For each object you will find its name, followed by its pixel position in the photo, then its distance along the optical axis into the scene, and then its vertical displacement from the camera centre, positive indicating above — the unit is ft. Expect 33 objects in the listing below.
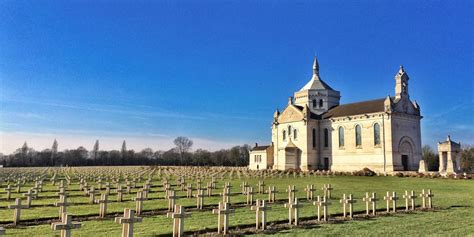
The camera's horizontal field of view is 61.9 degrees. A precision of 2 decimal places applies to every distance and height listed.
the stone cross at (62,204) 41.36 -4.33
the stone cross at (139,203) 45.31 -4.55
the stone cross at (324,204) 39.68 -3.83
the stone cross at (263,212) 34.49 -4.10
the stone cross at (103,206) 43.01 -4.68
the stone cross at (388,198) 46.73 -3.68
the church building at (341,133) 170.81 +15.51
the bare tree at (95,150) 405.02 +13.16
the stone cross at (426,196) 50.42 -3.84
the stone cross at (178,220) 29.25 -4.19
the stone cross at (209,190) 68.69 -4.46
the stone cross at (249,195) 55.98 -4.27
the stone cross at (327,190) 63.56 -3.95
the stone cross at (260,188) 73.04 -4.31
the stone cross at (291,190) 53.47 -3.53
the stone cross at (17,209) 37.78 -4.54
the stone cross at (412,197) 48.36 -3.71
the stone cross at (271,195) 58.85 -4.47
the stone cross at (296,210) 36.86 -4.20
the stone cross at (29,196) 51.20 -4.42
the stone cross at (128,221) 26.00 -3.84
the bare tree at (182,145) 406.82 +19.69
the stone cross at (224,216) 32.09 -4.17
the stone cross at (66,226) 23.82 -3.80
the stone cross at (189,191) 65.41 -4.45
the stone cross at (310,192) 62.23 -4.23
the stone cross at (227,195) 52.37 -4.02
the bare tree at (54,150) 378.03 +11.87
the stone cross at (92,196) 55.78 -4.71
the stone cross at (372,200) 43.94 -3.86
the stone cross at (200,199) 51.06 -4.49
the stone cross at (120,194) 59.82 -4.68
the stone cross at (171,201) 47.96 -4.49
